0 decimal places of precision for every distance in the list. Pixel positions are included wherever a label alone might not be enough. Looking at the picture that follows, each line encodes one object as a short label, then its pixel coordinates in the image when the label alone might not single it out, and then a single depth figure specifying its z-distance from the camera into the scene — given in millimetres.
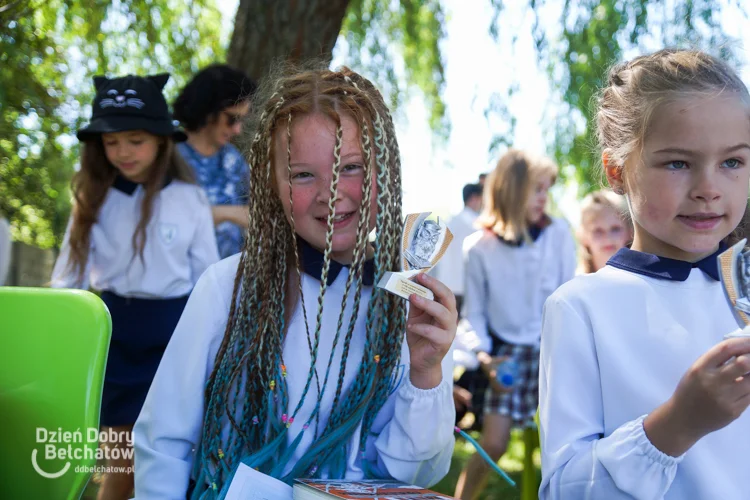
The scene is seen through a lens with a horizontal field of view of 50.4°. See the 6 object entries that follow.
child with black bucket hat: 3145
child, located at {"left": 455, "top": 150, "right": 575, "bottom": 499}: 4160
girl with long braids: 1640
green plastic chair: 1596
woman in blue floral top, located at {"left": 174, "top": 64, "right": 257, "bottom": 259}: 3641
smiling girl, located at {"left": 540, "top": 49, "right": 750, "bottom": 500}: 1388
